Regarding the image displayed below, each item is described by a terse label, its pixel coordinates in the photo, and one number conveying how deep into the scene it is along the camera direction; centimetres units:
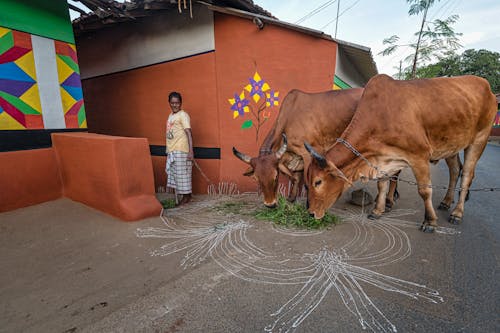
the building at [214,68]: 443
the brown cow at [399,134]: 289
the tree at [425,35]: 1241
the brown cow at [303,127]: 376
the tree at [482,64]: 2447
